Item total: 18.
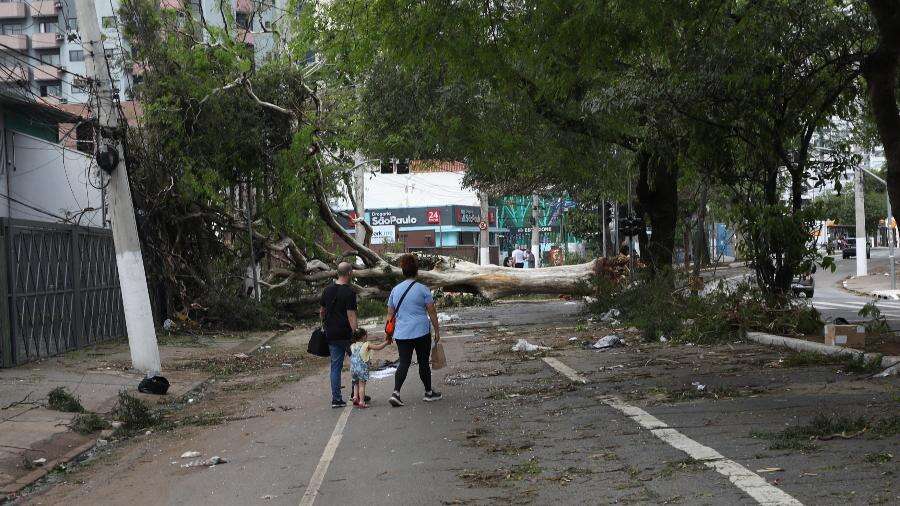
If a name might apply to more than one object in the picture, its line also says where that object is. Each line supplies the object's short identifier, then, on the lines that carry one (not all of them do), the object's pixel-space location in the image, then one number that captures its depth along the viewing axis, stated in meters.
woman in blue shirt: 12.20
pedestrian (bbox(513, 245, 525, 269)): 47.50
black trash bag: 14.45
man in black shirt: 12.62
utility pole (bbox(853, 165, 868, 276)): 50.08
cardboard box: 14.91
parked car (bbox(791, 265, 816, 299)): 33.22
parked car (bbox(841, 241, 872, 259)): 87.94
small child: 12.27
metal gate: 16.17
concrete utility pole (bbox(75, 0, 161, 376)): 14.91
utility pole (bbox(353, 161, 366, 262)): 40.94
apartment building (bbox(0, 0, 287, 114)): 20.77
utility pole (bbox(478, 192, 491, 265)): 52.20
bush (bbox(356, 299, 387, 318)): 30.45
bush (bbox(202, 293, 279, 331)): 26.48
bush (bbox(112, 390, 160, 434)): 12.05
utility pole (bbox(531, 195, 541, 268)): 57.67
